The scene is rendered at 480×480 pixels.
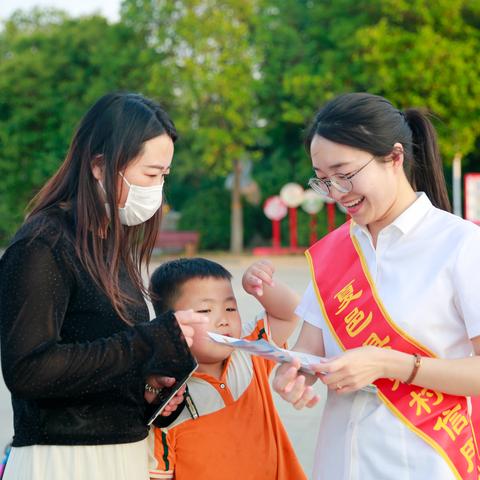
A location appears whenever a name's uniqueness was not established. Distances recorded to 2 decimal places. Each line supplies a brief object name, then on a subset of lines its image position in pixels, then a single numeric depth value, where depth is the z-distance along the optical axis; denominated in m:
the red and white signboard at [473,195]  16.75
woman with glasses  2.04
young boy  2.54
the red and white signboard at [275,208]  23.64
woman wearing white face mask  1.94
